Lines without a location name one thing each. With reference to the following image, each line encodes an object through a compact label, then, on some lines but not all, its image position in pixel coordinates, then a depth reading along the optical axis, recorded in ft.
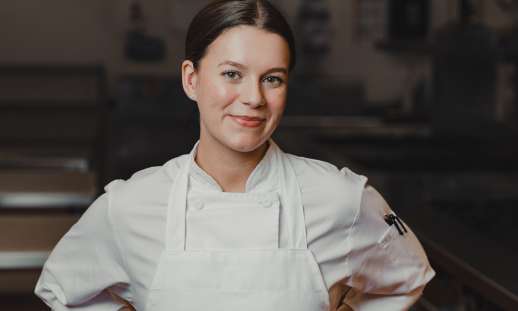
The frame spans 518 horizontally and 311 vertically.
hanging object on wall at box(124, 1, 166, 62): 19.30
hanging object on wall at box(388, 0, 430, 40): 19.67
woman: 3.77
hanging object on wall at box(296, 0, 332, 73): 19.69
